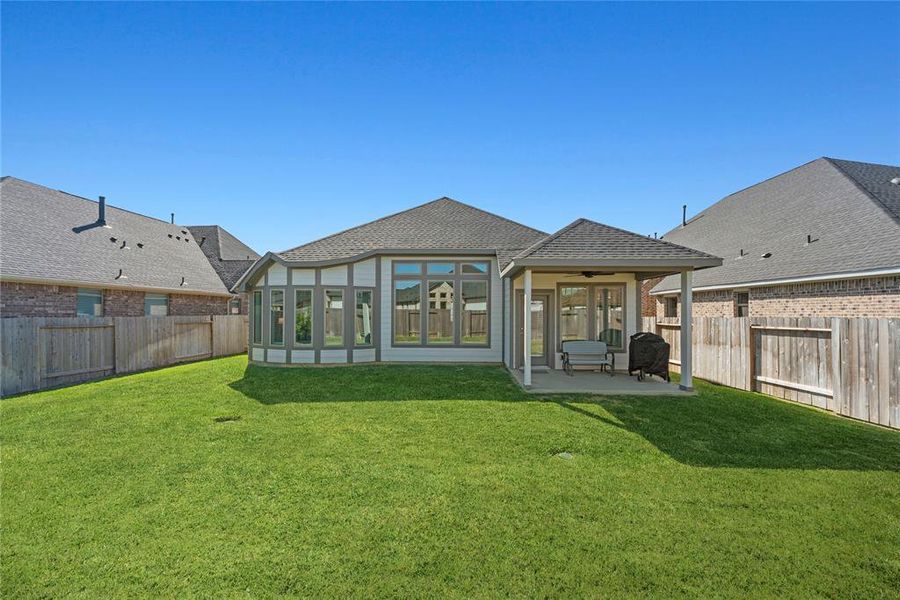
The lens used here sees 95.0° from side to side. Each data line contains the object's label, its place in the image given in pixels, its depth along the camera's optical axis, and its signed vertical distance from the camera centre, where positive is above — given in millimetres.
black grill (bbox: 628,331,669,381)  10242 -1298
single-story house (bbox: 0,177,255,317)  12227 +1619
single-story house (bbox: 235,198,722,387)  12078 +11
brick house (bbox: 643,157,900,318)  9141 +1485
